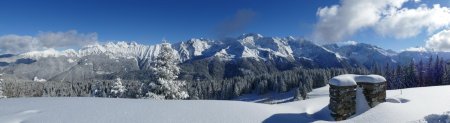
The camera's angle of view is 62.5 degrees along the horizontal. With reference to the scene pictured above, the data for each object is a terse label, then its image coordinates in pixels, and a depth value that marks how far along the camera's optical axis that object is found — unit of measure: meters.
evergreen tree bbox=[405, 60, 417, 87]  103.94
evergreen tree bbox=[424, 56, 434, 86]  100.25
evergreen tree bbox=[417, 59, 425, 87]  102.08
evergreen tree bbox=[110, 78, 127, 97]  59.59
